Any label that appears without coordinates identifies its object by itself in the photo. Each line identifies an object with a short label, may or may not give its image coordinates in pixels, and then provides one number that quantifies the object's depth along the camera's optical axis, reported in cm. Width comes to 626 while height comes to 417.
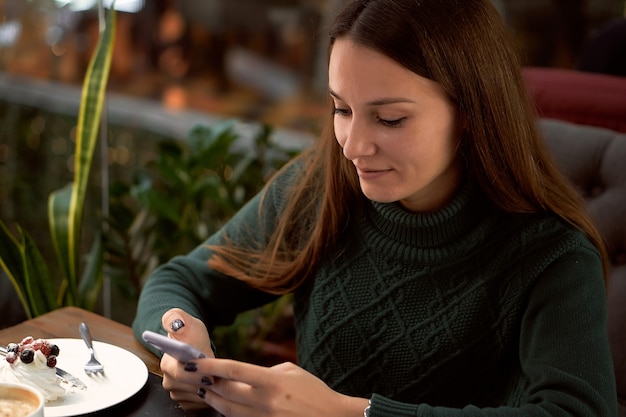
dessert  99
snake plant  182
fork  107
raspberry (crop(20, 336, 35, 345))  105
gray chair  147
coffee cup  83
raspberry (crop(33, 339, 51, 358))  103
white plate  98
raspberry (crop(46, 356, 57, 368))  102
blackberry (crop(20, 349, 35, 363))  101
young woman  106
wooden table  121
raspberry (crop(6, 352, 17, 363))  103
